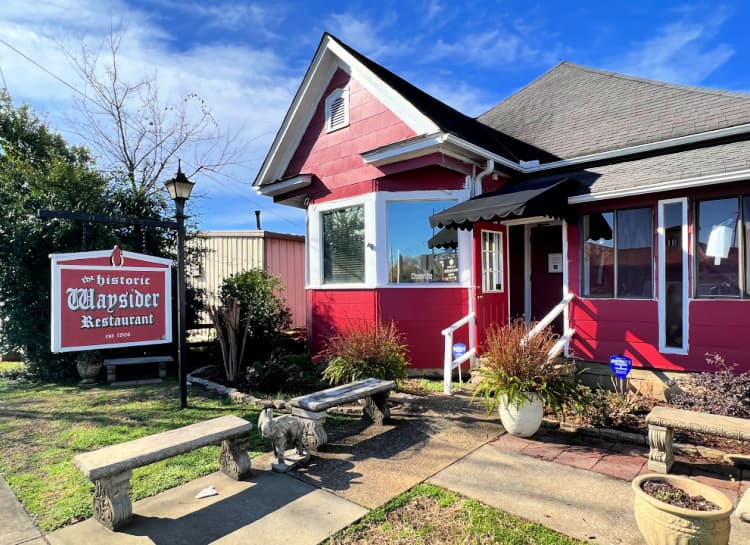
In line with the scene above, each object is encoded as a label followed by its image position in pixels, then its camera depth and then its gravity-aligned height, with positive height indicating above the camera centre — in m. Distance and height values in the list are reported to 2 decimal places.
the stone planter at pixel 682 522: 2.30 -1.41
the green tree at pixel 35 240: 7.52 +0.74
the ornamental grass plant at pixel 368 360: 5.73 -1.16
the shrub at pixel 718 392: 4.50 -1.36
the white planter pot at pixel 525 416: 4.45 -1.51
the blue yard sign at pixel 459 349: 6.60 -1.16
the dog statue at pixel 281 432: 3.86 -1.45
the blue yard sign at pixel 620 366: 5.38 -1.18
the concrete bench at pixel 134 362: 7.48 -1.55
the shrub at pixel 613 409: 4.77 -1.64
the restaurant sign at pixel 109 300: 5.10 -0.28
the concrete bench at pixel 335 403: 4.23 -1.36
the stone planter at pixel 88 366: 7.53 -1.57
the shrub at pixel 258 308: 8.77 -0.64
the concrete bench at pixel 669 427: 3.54 -1.31
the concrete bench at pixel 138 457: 2.88 -1.32
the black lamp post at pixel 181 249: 5.52 +0.40
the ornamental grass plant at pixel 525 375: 4.40 -1.07
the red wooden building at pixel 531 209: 5.55 +1.05
